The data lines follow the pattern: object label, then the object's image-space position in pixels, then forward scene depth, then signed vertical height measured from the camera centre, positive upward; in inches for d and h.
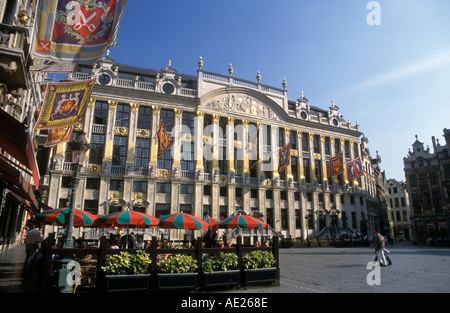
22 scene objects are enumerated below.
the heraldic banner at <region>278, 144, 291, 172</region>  1224.6 +277.6
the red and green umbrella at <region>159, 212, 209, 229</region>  557.3 +5.0
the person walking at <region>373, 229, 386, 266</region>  557.9 -42.1
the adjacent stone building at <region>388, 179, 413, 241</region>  2882.4 +162.6
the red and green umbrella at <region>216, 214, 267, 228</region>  558.3 +5.4
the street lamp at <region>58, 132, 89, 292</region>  303.1 +30.2
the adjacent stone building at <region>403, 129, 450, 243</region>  1787.6 +233.9
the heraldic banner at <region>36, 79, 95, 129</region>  515.5 +209.7
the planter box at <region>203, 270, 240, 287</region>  330.3 -59.3
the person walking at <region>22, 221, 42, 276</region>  459.4 -23.8
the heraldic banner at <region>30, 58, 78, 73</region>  444.5 +237.0
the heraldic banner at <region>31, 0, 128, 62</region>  401.4 +262.6
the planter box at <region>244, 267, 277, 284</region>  355.9 -60.3
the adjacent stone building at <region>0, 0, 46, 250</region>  304.0 +205.2
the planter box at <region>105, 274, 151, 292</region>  287.7 -56.4
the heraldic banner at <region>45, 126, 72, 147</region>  699.4 +208.7
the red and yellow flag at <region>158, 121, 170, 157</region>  996.5 +281.9
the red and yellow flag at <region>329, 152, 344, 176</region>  1419.8 +286.6
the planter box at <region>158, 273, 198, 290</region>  306.5 -57.4
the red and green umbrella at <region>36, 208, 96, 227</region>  530.3 +12.9
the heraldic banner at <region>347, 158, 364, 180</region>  1419.8 +267.9
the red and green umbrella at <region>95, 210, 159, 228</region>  547.5 +10.3
